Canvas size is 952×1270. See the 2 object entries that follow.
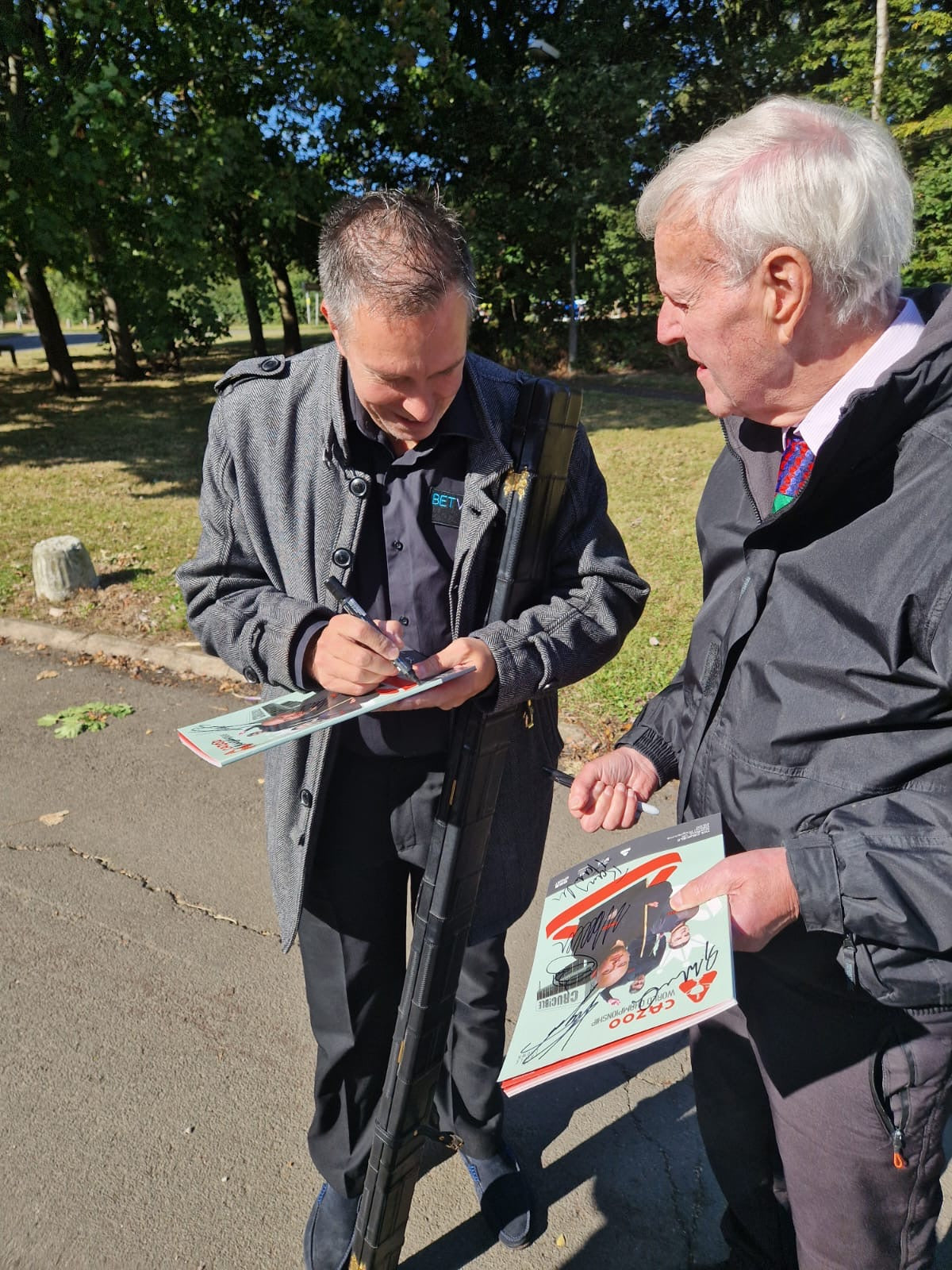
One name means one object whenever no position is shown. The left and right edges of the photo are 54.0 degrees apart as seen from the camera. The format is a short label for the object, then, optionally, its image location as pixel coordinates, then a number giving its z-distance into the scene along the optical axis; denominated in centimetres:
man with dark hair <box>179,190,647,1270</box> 174
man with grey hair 132
